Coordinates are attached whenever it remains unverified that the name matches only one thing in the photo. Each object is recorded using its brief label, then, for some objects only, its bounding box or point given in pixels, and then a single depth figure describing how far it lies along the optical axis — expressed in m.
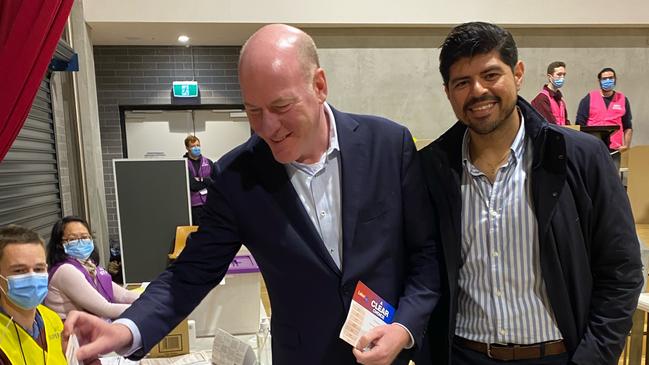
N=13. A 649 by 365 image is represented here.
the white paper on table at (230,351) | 1.65
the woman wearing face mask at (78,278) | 2.42
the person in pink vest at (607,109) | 5.90
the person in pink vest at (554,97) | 5.34
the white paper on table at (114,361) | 1.87
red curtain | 2.27
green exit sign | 6.86
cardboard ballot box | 2.15
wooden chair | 4.29
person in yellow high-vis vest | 1.70
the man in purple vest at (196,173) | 5.67
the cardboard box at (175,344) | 2.02
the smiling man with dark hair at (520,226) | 1.22
